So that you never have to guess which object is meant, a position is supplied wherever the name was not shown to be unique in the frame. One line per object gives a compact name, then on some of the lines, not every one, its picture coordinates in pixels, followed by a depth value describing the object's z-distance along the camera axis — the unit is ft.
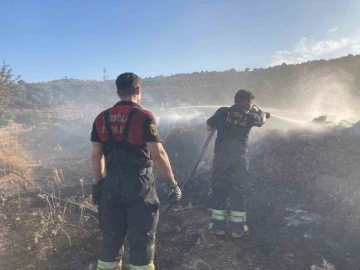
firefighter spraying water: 14.46
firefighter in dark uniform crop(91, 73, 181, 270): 8.87
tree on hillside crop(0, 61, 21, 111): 44.60
